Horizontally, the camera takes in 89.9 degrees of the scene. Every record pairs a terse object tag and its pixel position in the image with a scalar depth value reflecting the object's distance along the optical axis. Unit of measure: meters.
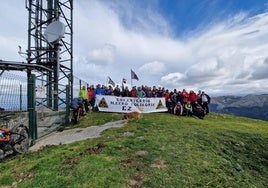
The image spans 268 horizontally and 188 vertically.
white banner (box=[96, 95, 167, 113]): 9.82
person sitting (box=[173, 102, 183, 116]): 10.32
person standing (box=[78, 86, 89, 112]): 9.06
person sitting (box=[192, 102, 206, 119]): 10.31
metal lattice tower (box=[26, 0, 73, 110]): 9.58
